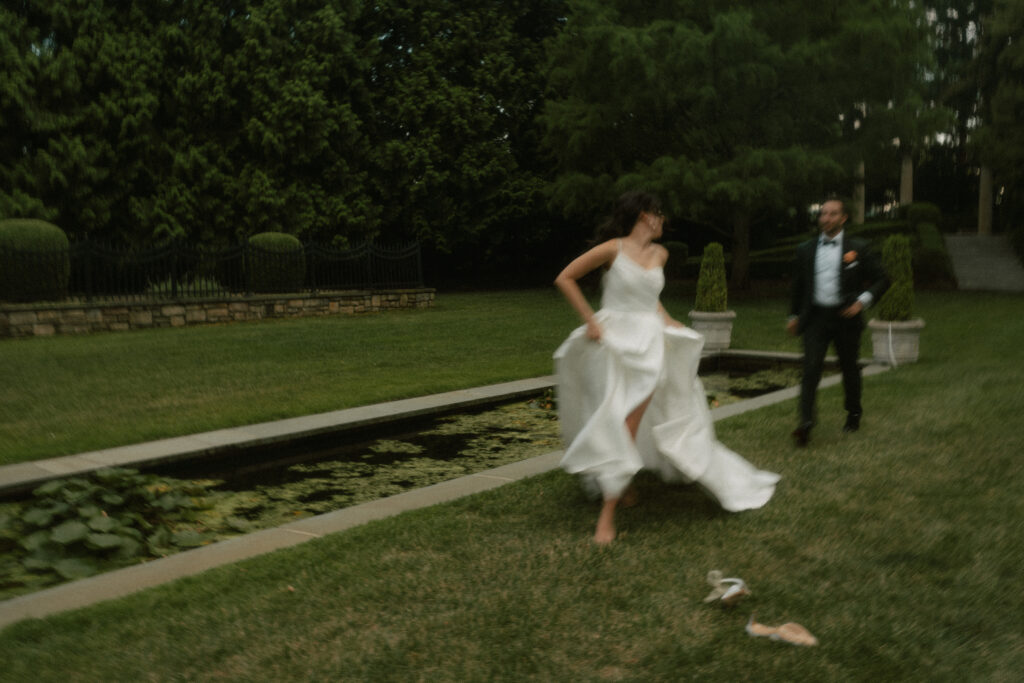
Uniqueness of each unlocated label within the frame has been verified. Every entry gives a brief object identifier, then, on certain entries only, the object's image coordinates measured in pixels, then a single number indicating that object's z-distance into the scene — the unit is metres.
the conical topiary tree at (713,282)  13.66
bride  4.64
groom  6.74
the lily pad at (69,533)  4.84
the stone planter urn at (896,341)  11.87
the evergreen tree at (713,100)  21.70
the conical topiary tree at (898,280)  11.75
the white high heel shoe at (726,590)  3.72
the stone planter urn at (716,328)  13.68
